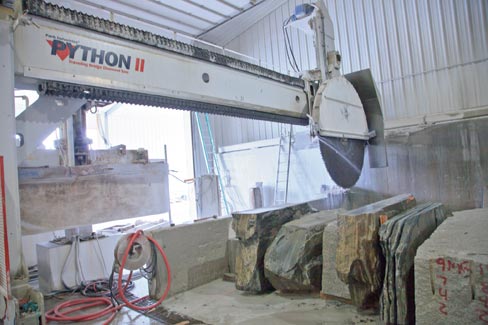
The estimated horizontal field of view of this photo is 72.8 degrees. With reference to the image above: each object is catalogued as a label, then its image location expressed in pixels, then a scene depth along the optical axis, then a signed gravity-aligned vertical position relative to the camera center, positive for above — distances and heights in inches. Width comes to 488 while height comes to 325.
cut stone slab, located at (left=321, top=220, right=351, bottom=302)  109.1 -32.4
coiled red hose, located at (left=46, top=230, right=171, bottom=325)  119.9 -44.7
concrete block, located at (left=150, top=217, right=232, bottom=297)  138.1 -31.0
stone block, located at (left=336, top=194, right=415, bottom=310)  95.0 -24.8
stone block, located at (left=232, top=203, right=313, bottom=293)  129.3 -25.6
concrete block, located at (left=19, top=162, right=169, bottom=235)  137.6 -1.1
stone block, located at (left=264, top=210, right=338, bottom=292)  117.6 -29.8
